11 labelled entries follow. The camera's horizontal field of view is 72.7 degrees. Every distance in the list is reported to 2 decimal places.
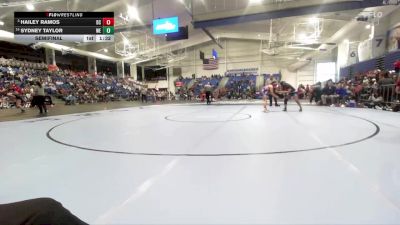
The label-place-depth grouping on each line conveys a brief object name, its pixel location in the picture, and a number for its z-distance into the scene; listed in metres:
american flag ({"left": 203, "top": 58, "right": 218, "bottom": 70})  32.47
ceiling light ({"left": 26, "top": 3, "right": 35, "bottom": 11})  12.18
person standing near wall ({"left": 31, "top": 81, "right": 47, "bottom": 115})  9.27
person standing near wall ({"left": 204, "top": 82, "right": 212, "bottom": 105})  15.12
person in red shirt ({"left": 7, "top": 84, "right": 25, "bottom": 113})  13.45
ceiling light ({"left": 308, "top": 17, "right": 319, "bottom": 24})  15.53
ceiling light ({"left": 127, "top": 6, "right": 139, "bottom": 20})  16.03
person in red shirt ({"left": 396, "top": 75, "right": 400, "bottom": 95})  8.53
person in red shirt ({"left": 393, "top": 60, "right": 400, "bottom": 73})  9.55
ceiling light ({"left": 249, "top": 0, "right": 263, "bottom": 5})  12.05
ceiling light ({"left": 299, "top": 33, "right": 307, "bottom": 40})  18.84
